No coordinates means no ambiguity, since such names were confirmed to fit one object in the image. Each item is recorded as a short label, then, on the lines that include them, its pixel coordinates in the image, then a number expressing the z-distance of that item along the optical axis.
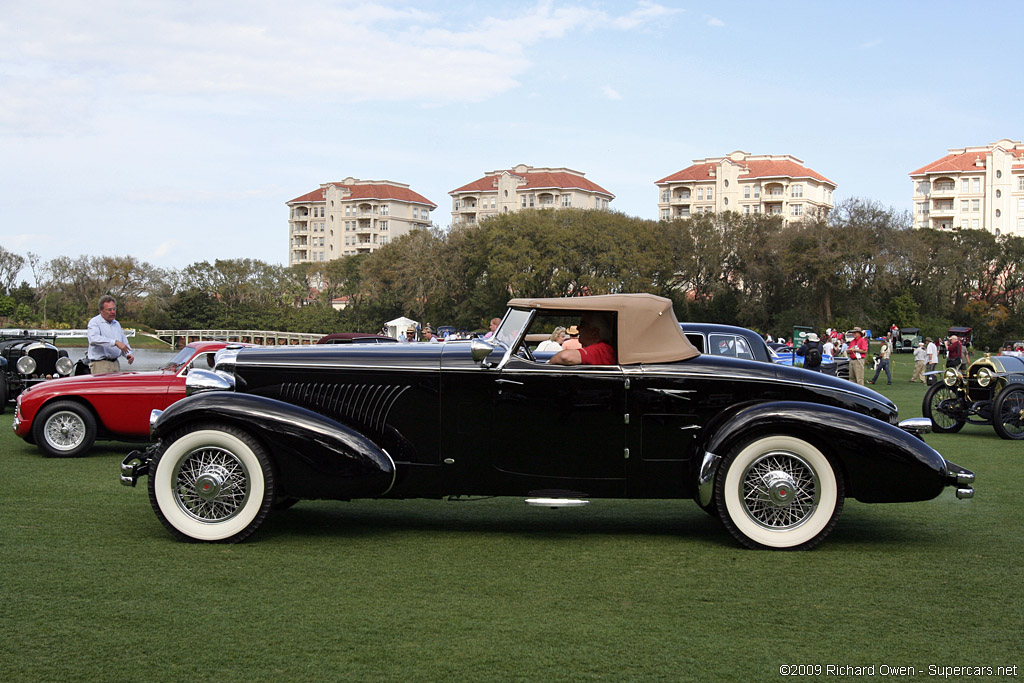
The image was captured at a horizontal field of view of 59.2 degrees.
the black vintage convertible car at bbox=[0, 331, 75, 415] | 15.06
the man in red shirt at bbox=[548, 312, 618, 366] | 5.97
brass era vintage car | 12.96
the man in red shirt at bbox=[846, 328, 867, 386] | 25.33
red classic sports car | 10.02
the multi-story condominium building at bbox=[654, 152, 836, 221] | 131.00
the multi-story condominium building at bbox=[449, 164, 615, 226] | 137.00
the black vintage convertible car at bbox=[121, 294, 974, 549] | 5.73
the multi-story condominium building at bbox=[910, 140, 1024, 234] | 128.38
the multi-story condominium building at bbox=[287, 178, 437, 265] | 152.50
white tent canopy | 54.75
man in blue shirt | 11.45
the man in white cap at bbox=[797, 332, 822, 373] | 23.06
